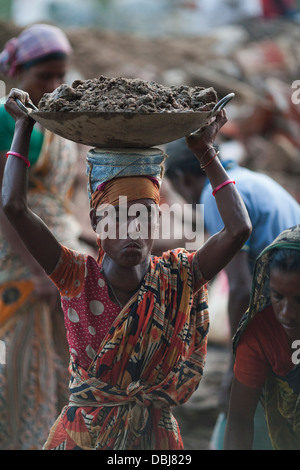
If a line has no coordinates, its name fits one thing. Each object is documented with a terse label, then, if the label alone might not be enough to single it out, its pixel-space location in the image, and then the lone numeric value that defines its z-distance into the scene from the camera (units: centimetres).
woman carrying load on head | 462
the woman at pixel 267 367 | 483
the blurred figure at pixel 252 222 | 667
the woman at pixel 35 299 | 743
